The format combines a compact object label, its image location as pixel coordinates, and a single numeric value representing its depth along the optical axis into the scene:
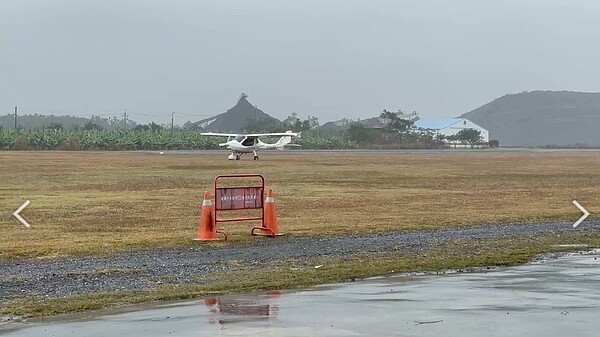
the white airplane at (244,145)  73.85
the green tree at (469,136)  164.25
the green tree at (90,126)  174.50
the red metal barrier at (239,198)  18.45
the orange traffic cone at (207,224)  17.91
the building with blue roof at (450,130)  191.68
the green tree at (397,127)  157.93
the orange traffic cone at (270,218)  18.80
